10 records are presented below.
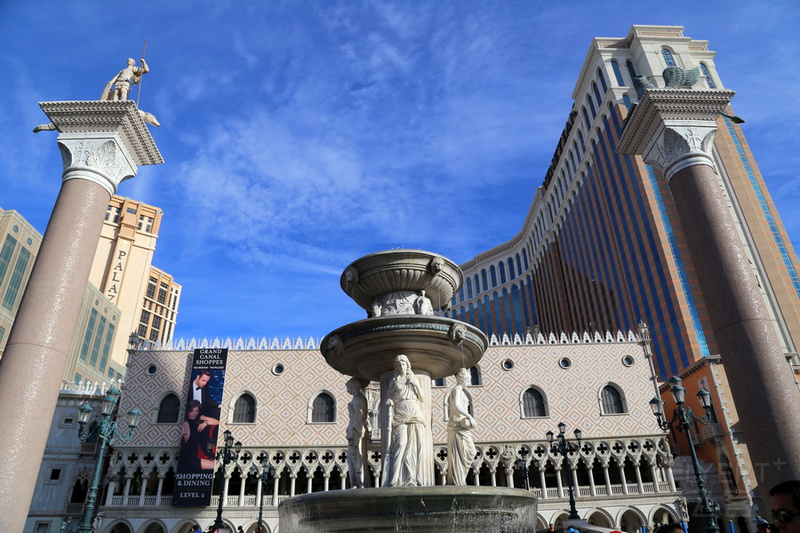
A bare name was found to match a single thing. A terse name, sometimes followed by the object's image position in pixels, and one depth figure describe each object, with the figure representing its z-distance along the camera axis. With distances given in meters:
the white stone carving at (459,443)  7.95
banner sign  23.97
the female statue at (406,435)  7.53
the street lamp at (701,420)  9.91
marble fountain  6.28
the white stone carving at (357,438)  8.39
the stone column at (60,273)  10.71
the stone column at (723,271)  10.11
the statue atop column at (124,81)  15.38
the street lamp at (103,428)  10.42
